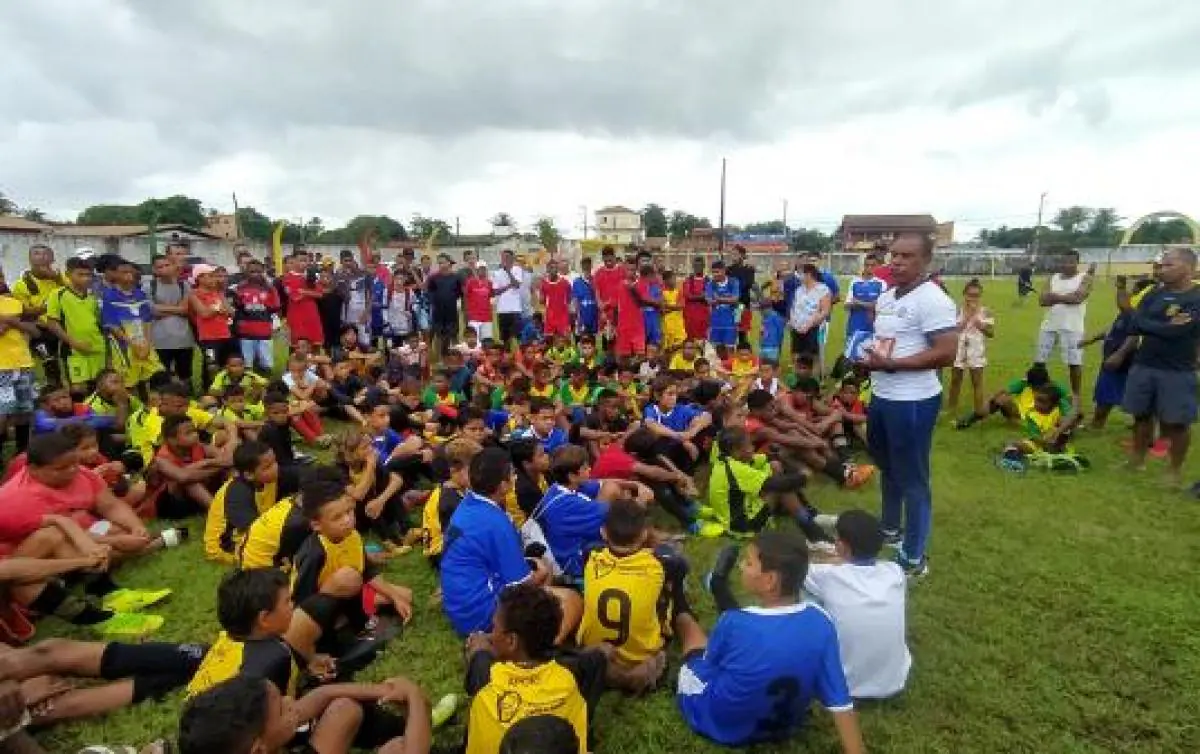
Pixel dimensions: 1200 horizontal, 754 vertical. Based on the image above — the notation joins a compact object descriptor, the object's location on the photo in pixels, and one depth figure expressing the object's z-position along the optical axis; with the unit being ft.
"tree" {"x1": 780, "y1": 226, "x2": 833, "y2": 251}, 270.59
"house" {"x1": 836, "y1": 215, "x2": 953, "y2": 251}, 307.78
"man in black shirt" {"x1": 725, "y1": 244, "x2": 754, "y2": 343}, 39.91
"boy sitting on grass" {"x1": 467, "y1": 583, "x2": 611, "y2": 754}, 8.97
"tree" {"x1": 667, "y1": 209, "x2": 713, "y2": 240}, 319.00
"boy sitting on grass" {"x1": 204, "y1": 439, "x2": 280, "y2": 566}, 17.12
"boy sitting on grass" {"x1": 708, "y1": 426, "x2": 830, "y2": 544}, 18.51
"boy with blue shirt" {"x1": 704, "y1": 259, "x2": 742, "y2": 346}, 38.29
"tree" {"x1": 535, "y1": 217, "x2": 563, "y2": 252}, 232.51
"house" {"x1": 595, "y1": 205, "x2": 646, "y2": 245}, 382.63
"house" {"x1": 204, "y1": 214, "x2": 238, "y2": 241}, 261.24
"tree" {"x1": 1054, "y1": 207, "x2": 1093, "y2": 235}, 291.30
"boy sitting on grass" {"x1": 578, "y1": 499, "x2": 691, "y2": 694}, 11.87
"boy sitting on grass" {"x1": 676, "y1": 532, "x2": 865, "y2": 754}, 9.78
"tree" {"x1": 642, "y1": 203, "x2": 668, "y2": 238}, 338.75
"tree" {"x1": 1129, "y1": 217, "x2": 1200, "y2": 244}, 229.04
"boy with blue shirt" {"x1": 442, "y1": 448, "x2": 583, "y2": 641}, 13.00
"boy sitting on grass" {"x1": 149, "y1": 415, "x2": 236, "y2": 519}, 19.63
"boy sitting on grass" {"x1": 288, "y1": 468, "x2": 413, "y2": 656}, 12.22
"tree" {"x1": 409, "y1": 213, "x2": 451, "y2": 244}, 263.33
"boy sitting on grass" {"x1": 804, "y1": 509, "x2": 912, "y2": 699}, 11.28
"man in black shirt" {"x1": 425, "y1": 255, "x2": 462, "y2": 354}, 41.63
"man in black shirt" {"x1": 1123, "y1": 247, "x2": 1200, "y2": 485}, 20.89
